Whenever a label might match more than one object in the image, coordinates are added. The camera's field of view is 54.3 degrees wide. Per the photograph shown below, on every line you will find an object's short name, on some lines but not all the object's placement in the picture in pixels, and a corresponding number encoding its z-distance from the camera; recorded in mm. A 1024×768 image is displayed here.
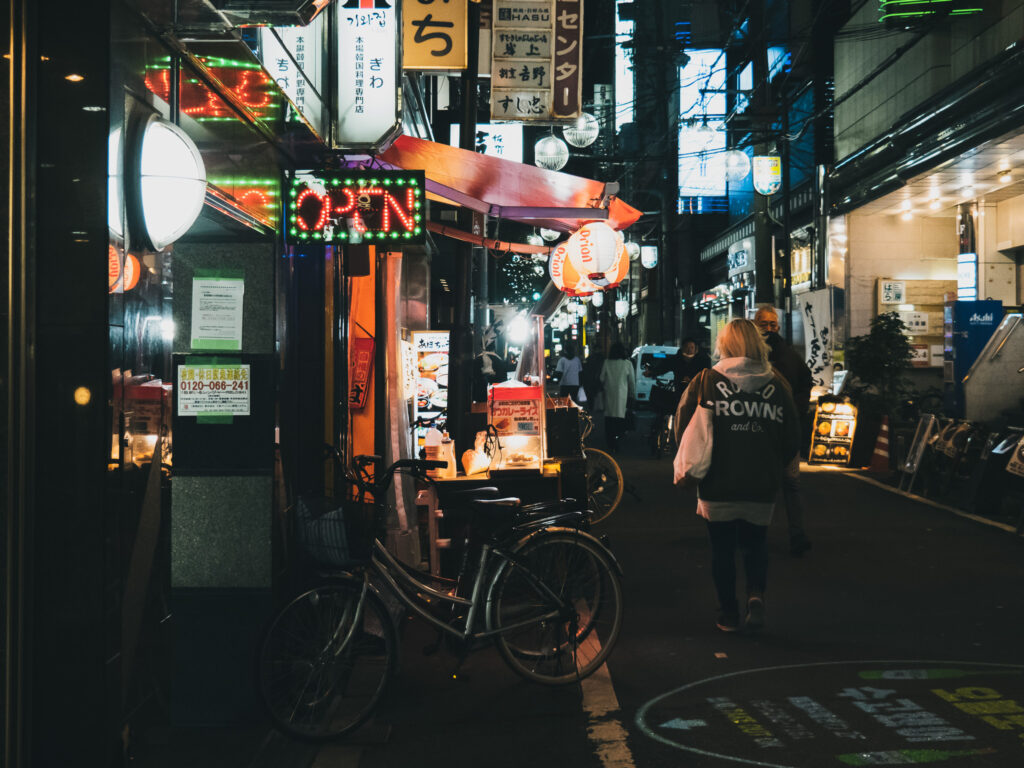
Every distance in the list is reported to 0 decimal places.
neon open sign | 6305
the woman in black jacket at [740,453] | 7031
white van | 33438
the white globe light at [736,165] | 20641
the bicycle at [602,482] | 12266
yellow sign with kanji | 10648
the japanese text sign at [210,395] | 5641
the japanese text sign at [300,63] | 6184
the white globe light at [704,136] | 21984
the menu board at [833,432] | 17438
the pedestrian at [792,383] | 9484
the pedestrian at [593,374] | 21125
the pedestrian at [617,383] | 19125
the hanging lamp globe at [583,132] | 18006
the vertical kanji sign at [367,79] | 7512
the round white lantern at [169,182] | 4383
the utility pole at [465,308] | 10625
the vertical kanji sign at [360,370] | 9273
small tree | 17188
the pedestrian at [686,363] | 15362
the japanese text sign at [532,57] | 11758
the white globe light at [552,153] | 17906
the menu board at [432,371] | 14211
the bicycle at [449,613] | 5391
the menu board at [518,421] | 9195
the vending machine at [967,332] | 15828
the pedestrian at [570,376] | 21094
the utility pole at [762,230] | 20188
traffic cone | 16562
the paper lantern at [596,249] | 12836
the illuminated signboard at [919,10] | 16797
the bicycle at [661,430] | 17594
